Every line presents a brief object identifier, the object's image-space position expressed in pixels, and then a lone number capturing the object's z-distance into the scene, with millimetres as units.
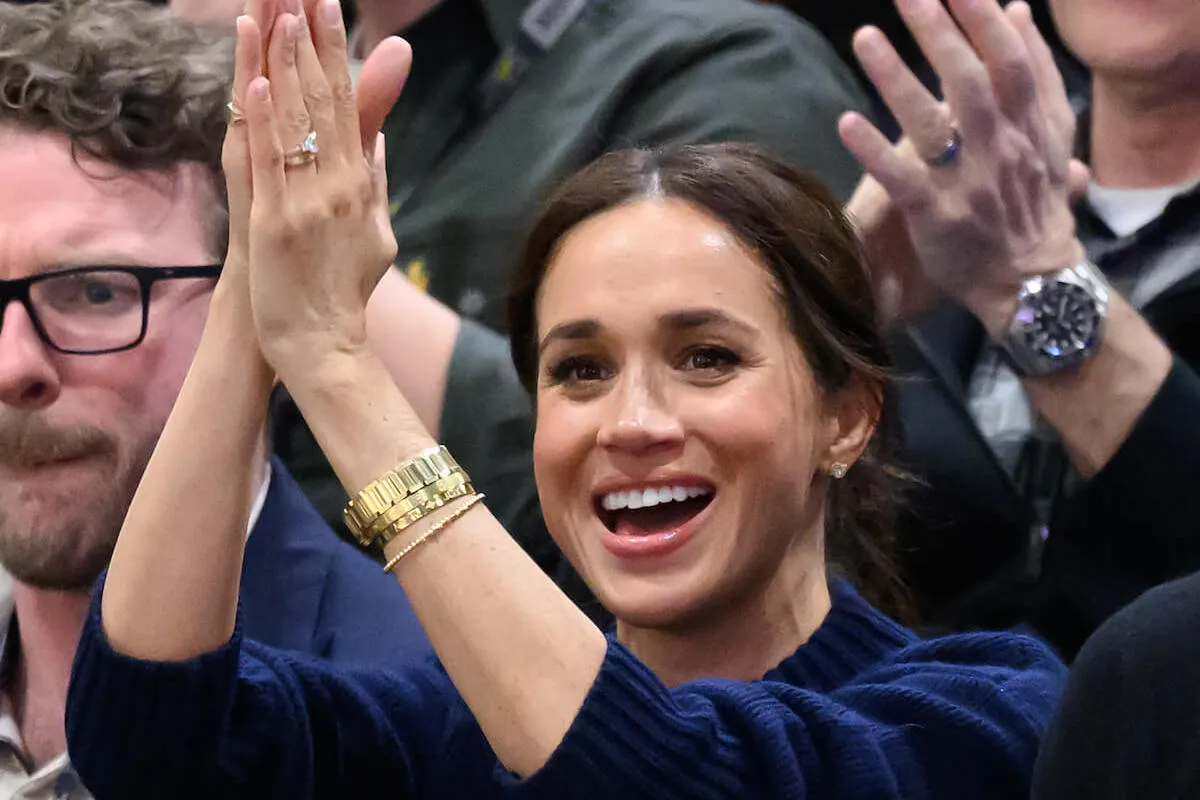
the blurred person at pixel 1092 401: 6893
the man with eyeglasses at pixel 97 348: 6879
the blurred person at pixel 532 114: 7057
